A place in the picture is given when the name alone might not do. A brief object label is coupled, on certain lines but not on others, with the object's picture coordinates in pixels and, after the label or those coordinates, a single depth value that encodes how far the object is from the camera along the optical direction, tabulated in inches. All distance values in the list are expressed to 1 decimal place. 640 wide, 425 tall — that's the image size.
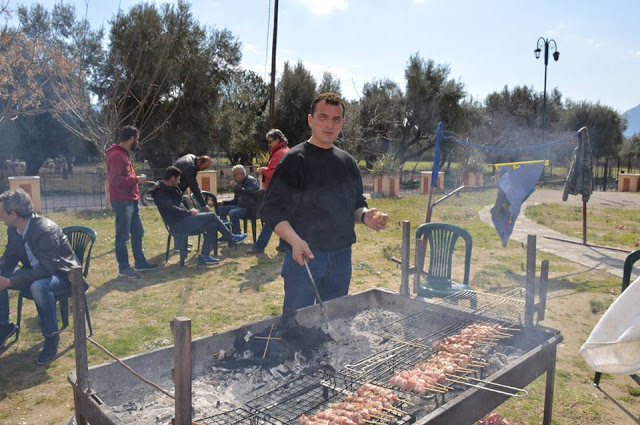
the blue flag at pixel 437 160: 223.8
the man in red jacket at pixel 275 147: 285.0
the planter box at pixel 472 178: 818.8
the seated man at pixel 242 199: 346.0
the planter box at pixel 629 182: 855.7
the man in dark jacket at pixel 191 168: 300.0
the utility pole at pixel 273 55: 573.8
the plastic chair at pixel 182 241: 290.1
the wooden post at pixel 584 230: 346.8
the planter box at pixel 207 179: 572.1
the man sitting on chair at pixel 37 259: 164.9
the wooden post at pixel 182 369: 73.1
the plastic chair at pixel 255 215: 348.2
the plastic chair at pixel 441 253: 197.0
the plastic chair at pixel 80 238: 204.4
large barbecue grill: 93.7
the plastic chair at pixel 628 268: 159.3
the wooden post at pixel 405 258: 153.2
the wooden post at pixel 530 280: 127.3
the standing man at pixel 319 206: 123.2
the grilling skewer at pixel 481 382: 98.7
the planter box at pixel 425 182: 772.1
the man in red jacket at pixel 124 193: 249.4
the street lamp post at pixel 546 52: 764.6
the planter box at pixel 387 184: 724.0
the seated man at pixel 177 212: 279.9
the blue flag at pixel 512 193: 200.5
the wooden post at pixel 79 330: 93.4
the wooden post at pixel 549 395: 127.5
